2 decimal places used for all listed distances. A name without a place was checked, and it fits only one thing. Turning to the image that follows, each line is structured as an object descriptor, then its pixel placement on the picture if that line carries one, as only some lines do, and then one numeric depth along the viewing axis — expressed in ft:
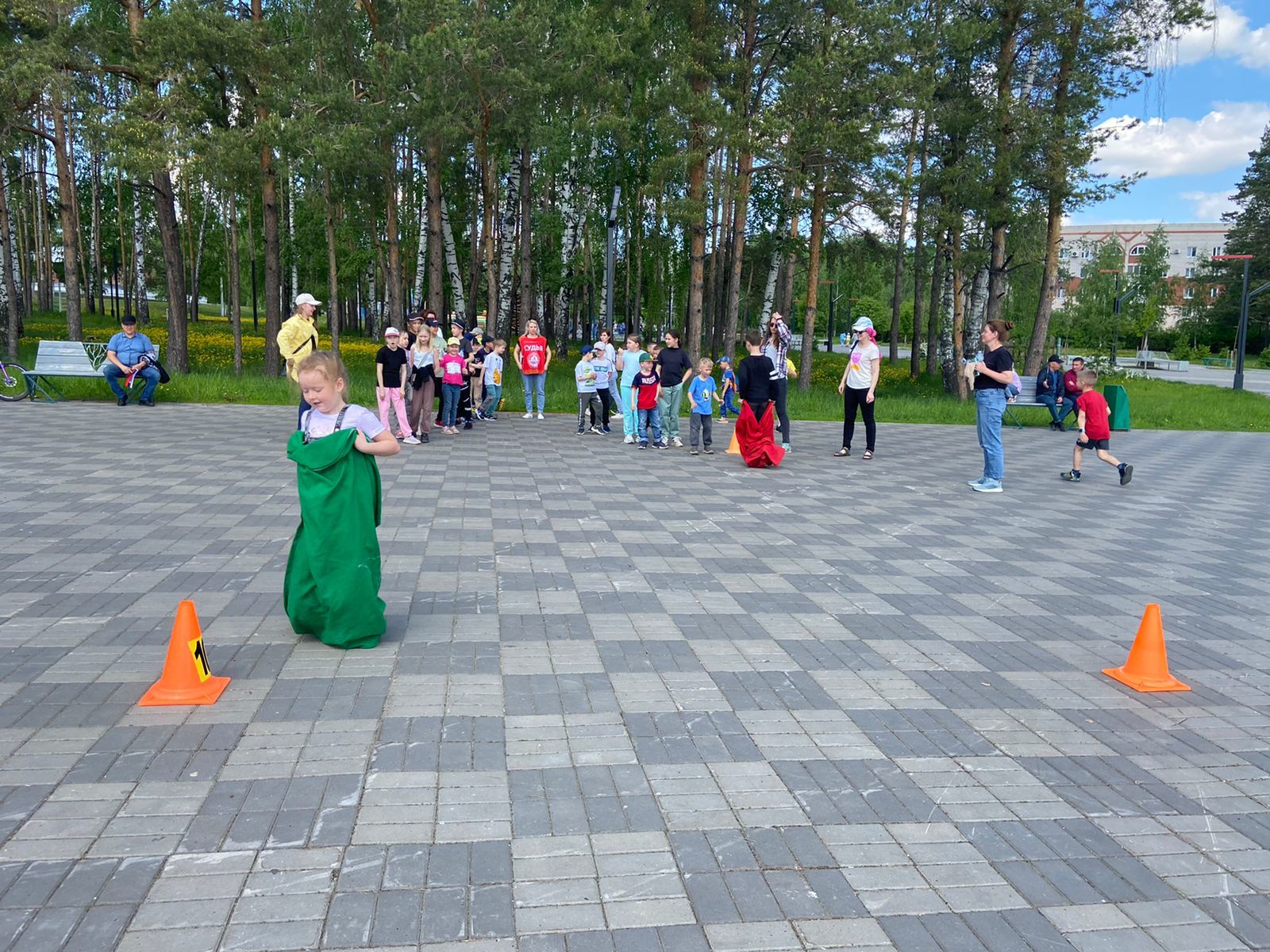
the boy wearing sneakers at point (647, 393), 47.57
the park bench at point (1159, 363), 200.16
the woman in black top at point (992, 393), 35.76
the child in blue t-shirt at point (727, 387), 55.34
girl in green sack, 16.22
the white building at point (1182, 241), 395.75
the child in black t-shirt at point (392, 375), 43.57
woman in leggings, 42.24
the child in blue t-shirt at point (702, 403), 46.06
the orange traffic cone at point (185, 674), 14.21
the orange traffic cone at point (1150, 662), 16.34
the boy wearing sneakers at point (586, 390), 51.88
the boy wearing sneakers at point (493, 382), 58.54
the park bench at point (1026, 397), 69.67
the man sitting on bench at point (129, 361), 55.26
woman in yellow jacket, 34.86
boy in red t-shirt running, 39.47
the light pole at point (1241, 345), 104.73
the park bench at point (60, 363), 56.08
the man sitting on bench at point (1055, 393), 67.15
